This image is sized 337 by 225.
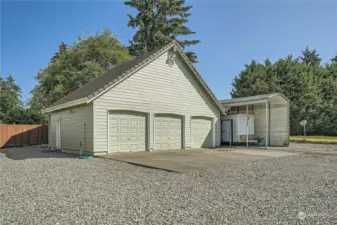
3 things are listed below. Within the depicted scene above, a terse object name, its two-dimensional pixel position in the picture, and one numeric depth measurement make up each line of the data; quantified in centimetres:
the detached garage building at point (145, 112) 1112
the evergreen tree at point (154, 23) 2878
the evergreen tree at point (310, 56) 4931
